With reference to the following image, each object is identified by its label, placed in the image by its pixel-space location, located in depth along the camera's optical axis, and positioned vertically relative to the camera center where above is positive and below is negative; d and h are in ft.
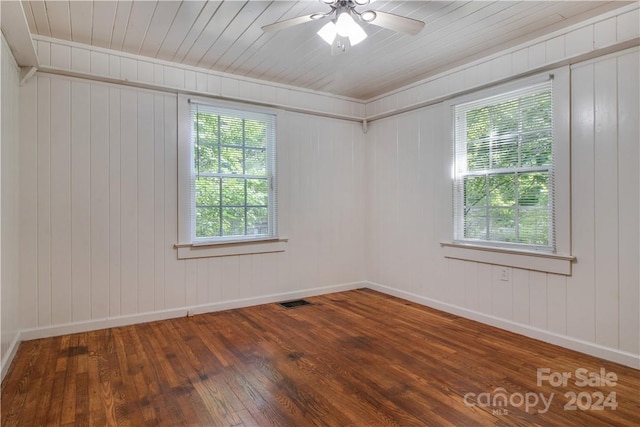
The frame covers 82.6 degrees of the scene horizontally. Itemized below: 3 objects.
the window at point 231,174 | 12.78 +1.39
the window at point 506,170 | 10.32 +1.23
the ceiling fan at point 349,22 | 7.82 +4.14
